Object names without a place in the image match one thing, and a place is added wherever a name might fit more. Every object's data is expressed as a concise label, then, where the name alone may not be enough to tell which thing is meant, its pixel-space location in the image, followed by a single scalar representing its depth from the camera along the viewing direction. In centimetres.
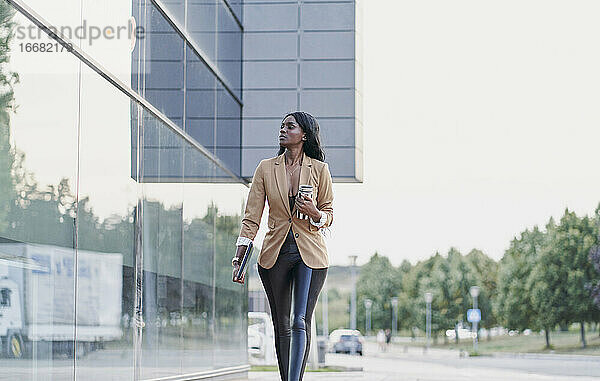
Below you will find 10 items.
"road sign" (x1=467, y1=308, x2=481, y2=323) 6521
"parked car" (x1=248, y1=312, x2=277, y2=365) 2997
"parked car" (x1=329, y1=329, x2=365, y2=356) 5669
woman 606
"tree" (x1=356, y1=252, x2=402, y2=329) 11719
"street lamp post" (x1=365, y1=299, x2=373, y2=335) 11078
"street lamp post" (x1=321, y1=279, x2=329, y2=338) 6339
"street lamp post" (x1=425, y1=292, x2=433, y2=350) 9500
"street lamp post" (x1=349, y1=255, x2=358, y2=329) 4284
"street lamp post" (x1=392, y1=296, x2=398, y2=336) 10764
